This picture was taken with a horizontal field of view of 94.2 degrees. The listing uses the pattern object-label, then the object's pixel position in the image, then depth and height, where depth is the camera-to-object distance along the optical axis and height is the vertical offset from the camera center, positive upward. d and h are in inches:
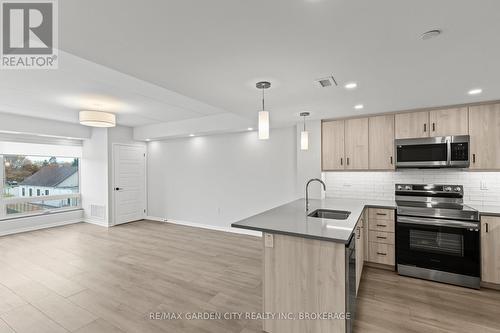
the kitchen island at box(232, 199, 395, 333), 74.9 -37.4
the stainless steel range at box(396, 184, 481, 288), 117.9 -41.4
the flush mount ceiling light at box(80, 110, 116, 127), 166.9 +36.8
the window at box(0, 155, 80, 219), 218.5 -15.5
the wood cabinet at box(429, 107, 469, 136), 134.6 +25.7
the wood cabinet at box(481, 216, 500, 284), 115.3 -42.5
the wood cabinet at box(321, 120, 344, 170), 169.0 +15.7
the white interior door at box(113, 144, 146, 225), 249.6 -16.9
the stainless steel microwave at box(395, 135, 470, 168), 133.6 +7.8
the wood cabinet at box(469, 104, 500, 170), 128.0 +16.0
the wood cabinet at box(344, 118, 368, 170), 160.9 +15.6
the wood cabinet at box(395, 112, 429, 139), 144.2 +25.5
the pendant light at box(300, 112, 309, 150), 149.9 +16.8
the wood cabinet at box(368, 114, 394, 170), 152.8 +15.6
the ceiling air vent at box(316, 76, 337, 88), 98.8 +37.1
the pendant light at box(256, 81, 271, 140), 97.7 +17.9
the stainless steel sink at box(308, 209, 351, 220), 118.4 -25.3
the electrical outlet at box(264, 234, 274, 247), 86.1 -27.5
